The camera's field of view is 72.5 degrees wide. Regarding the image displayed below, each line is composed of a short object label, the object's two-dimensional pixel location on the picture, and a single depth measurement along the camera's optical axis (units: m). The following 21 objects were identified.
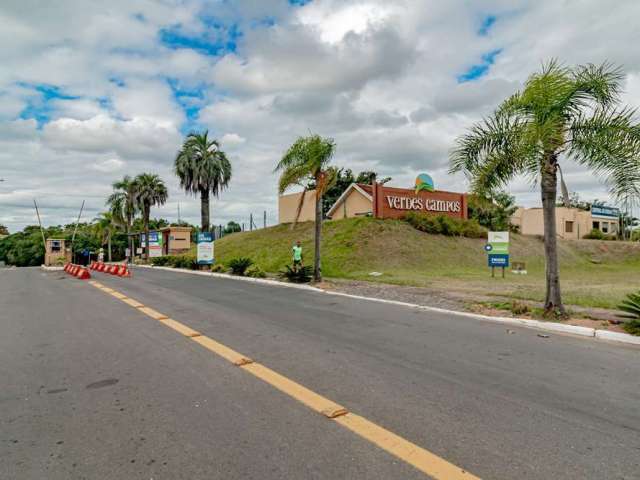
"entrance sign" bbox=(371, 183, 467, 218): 30.67
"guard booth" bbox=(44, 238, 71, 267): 47.75
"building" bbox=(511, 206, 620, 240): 49.19
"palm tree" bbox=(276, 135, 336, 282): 17.02
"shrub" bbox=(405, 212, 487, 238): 30.44
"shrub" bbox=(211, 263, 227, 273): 24.75
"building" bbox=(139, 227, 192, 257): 42.47
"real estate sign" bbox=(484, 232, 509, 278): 20.02
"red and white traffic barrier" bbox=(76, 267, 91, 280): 21.30
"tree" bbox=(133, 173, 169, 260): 45.22
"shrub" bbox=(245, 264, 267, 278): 20.53
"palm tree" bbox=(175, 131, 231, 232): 32.34
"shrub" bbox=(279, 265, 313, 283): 17.78
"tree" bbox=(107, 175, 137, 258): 46.16
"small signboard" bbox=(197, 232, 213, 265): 27.06
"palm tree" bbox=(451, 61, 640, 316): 8.52
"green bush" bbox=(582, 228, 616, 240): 50.12
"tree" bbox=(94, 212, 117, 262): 51.04
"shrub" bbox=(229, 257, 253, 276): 21.94
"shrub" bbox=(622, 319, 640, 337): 7.22
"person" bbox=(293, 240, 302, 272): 20.36
